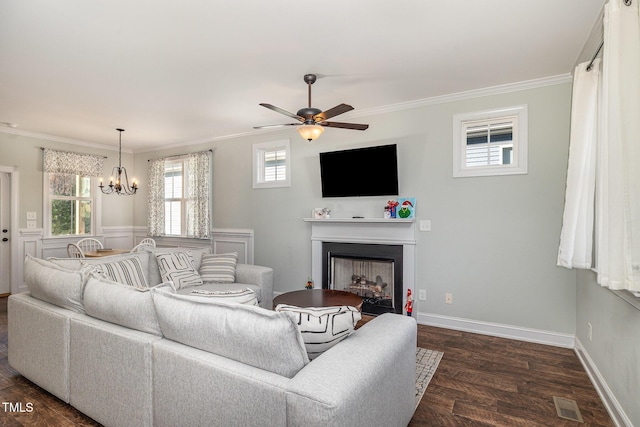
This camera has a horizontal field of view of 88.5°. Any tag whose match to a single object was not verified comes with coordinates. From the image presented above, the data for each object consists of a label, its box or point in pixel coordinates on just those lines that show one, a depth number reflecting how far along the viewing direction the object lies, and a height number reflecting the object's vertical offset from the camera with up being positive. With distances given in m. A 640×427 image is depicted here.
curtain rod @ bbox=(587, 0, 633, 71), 1.64 +1.07
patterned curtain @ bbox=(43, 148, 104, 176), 5.48 +0.89
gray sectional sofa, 1.25 -0.67
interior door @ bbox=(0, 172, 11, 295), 5.12 -0.31
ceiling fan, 2.89 +0.87
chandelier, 6.21 +0.65
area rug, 2.45 -1.31
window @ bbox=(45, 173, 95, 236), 5.59 +0.15
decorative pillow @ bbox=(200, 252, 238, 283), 3.95 -0.67
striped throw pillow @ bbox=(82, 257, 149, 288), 3.18 -0.58
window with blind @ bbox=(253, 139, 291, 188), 4.93 +0.76
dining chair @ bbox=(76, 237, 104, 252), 5.75 -0.57
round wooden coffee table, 2.96 -0.82
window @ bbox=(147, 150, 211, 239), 5.68 +0.31
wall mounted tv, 4.01 +0.53
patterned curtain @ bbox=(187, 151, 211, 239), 5.66 +0.29
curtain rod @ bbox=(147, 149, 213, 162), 5.96 +1.06
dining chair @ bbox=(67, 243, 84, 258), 4.78 -0.57
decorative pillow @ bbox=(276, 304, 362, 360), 1.50 -0.53
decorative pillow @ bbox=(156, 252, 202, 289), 3.70 -0.65
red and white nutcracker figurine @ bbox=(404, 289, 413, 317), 3.60 -1.02
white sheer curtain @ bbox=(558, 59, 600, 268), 2.39 +0.31
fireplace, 3.97 -0.55
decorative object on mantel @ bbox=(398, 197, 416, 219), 3.90 +0.05
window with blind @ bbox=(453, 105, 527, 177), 3.43 +0.78
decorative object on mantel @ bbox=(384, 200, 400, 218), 4.00 +0.06
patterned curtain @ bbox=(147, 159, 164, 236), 6.25 +0.28
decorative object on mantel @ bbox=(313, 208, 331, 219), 4.49 +0.00
